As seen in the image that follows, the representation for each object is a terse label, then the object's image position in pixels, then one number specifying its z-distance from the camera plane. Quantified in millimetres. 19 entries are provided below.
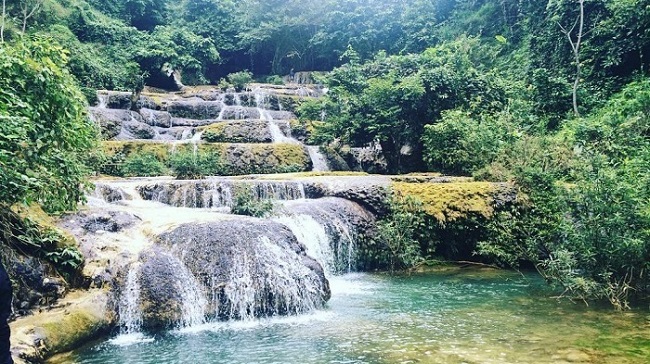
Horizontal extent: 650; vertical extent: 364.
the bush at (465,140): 14945
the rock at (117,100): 23859
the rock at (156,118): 23773
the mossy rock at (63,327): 5984
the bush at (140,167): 17422
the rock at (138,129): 21969
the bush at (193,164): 16266
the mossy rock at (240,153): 18703
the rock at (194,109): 25719
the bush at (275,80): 34188
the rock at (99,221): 8594
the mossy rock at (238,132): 21609
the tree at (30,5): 26042
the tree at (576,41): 17422
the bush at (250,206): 11305
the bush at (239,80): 29453
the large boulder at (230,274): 7758
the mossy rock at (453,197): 12773
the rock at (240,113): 26016
